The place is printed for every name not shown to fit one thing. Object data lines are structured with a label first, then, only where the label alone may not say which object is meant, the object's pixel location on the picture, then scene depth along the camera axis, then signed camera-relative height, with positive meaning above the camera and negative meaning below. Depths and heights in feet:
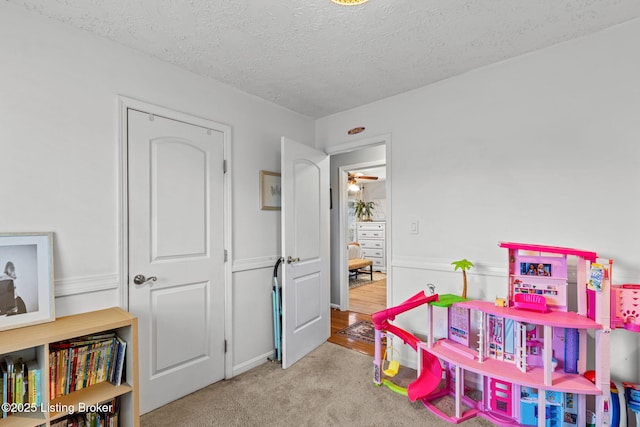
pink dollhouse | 5.29 -2.74
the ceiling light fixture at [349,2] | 4.88 +3.48
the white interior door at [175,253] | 6.62 -0.97
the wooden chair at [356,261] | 19.51 -3.41
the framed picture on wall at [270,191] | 9.21 +0.69
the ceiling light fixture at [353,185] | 23.19 +2.13
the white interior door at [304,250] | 8.91 -1.25
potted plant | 26.63 +0.15
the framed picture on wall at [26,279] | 4.92 -1.11
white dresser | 25.08 -2.56
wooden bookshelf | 4.50 -2.38
